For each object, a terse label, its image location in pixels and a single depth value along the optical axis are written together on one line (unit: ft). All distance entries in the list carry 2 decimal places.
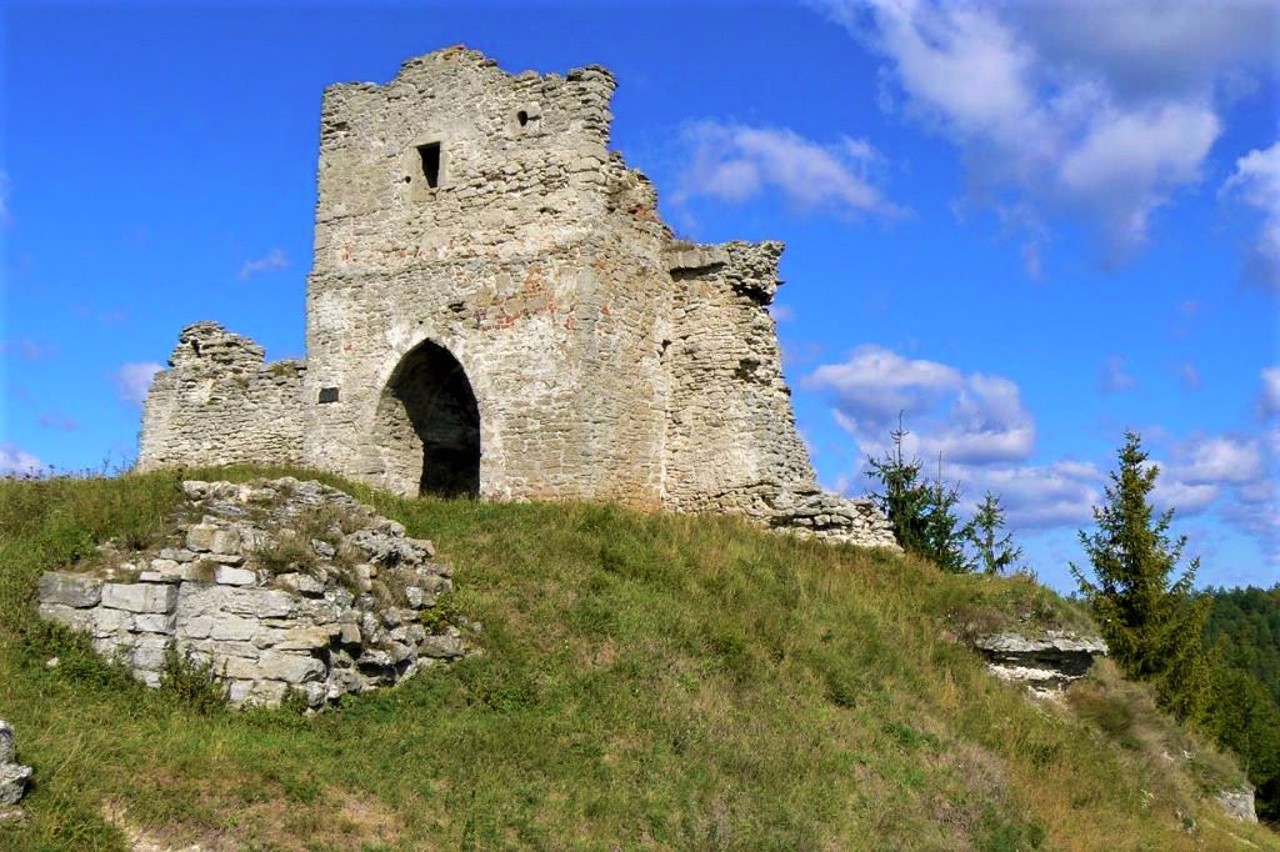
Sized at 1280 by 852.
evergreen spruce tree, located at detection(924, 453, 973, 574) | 66.59
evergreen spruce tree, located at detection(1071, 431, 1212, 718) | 79.41
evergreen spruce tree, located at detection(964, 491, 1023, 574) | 66.85
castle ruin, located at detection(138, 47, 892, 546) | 56.13
